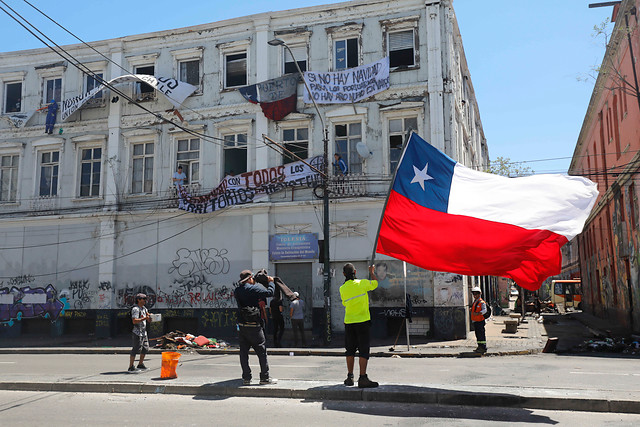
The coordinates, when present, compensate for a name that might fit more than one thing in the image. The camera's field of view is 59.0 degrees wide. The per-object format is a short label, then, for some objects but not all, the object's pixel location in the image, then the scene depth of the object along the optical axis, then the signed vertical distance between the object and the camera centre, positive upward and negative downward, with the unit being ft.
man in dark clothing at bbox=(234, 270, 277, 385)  29.50 -1.66
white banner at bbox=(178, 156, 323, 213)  68.59 +13.29
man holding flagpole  28.30 -1.30
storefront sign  67.72 +5.67
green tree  107.86 +23.58
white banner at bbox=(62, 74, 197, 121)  73.92 +27.15
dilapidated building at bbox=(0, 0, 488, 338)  66.54 +16.81
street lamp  57.72 +1.68
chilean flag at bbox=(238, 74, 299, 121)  70.28 +24.62
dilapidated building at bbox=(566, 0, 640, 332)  65.16 +15.07
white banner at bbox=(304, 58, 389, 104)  67.56 +25.23
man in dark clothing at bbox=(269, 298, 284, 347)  56.76 -2.34
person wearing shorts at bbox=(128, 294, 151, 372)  37.04 -2.27
